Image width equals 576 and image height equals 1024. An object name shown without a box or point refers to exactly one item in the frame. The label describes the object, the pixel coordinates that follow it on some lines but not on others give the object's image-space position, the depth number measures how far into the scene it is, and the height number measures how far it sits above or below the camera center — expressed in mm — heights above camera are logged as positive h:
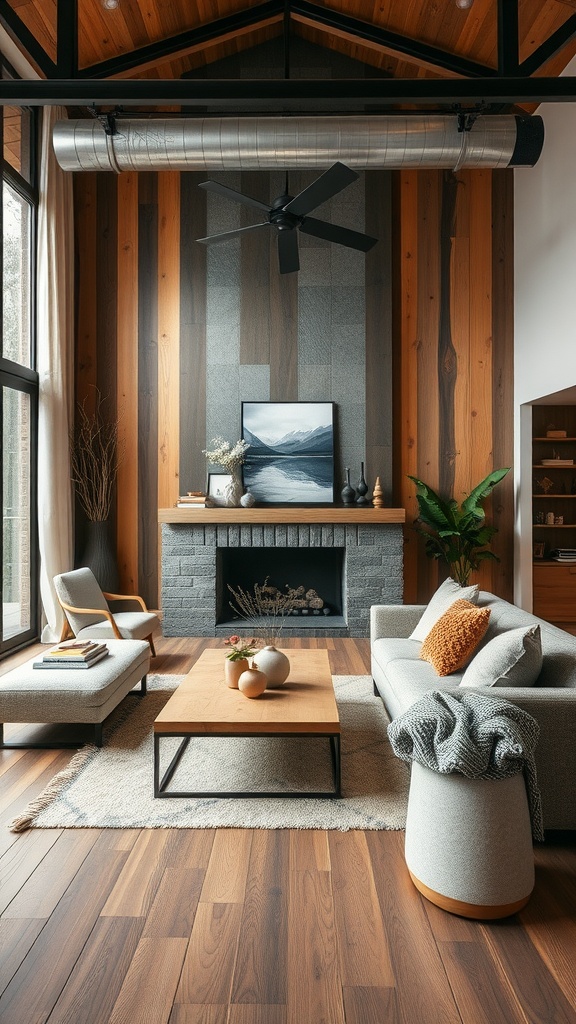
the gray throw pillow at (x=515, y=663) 2562 -590
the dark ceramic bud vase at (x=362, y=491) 6293 +167
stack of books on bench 3475 -759
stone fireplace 6016 -473
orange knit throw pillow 3156 -622
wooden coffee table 2758 -868
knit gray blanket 2000 -710
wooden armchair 4527 -709
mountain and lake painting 6434 +545
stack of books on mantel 6125 +80
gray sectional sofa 2387 -772
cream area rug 2633 -1190
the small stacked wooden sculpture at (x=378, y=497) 6223 +109
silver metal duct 4934 +2710
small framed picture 6422 +225
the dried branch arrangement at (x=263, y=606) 6129 -911
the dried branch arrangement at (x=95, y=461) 6363 +474
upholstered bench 3223 -887
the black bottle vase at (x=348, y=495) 6281 +130
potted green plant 6207 -171
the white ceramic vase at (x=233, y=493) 6258 +153
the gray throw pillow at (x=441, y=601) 3717 -528
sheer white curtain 5699 +1050
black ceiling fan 3639 +1744
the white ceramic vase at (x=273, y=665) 3236 -747
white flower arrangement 6207 +509
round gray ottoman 1990 -1004
